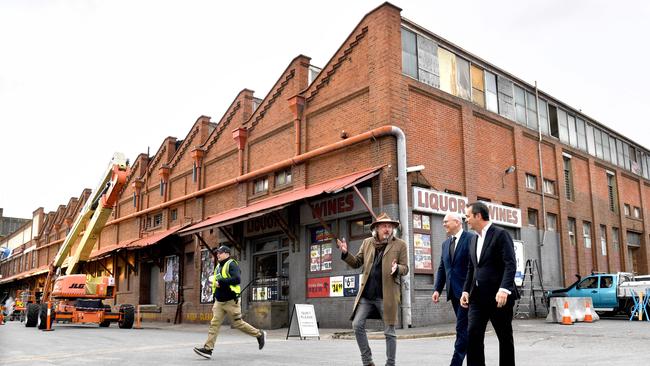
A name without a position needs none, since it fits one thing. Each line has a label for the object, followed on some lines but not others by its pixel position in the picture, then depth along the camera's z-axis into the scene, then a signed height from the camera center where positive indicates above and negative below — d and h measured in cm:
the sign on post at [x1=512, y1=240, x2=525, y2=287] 2075 +61
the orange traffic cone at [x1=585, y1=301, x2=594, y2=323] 1789 -114
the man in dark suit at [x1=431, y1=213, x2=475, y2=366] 704 +23
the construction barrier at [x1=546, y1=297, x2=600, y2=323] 1734 -92
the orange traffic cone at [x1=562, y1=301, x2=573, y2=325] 1695 -110
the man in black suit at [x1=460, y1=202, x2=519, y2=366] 560 -9
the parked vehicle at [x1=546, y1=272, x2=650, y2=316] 2020 -47
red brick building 1756 +386
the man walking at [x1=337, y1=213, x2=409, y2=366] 681 -2
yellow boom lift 2083 -10
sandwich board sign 1344 -95
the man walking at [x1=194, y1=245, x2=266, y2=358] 983 -14
